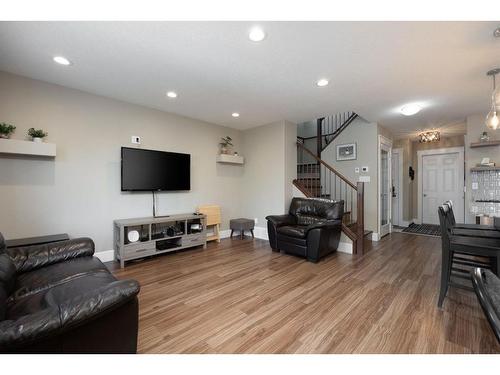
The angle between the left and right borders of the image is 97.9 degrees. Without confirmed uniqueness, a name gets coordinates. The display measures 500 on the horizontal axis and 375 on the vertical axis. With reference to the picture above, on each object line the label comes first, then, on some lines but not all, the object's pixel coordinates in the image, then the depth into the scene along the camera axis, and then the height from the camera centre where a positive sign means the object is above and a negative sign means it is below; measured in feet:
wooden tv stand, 10.68 -2.69
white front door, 18.45 +0.24
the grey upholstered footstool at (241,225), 15.66 -2.74
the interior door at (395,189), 19.74 -0.27
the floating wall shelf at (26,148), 8.27 +1.60
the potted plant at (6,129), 8.32 +2.28
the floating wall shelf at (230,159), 15.74 +2.09
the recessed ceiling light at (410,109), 11.80 +4.25
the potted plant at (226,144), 16.20 +3.21
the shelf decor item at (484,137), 12.78 +2.86
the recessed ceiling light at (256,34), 6.26 +4.51
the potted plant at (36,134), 9.00 +2.24
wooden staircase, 12.38 -0.04
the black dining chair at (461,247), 6.35 -1.84
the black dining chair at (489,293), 2.04 -1.24
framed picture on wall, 16.37 +2.67
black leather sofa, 3.14 -2.32
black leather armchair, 10.93 -2.29
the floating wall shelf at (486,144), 12.32 +2.42
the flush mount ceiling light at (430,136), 16.62 +3.89
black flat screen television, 11.48 +0.98
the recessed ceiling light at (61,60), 7.72 +4.62
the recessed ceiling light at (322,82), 9.27 +4.54
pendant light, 8.29 +2.61
